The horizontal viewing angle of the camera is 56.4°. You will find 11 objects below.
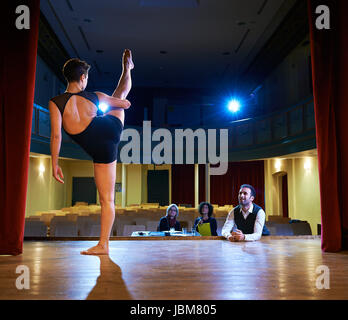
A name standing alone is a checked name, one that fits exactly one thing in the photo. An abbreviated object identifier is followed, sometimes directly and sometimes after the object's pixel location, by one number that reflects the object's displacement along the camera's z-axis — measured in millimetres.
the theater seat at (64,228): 5625
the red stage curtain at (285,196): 11828
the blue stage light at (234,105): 13837
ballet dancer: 2582
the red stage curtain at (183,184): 15867
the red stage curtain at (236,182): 12906
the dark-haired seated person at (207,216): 4926
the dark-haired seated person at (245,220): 3449
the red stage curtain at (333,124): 3043
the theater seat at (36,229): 5317
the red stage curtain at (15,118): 2857
